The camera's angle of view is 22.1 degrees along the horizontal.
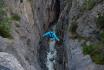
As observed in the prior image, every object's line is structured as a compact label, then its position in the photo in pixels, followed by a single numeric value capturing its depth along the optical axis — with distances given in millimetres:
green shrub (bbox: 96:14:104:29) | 19750
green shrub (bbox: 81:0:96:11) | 22656
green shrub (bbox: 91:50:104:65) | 16731
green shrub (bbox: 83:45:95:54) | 18209
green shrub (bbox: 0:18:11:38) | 19328
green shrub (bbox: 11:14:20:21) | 23086
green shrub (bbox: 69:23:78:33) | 22494
